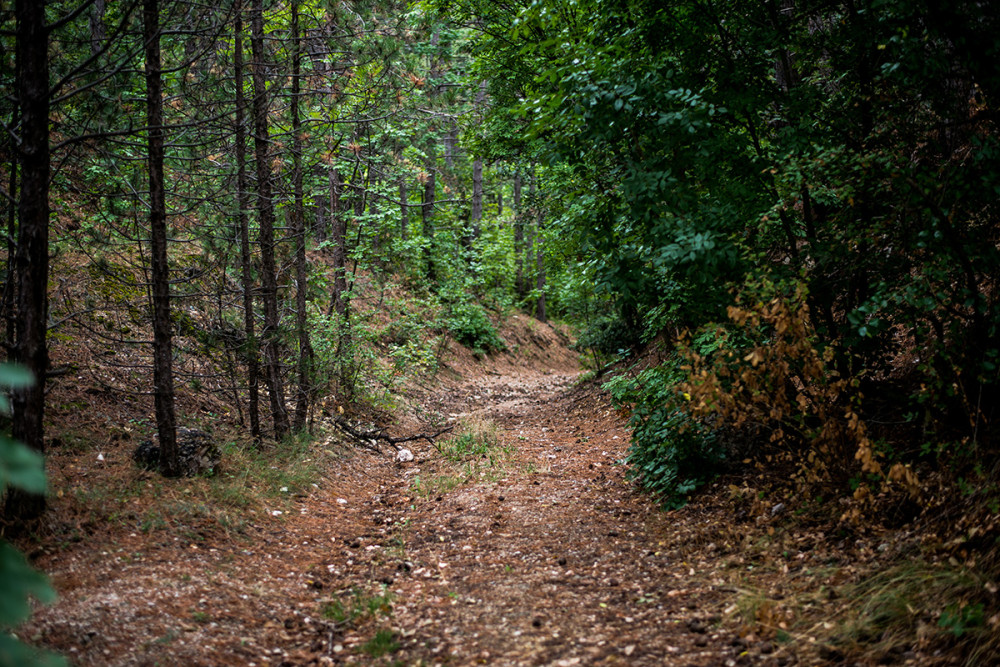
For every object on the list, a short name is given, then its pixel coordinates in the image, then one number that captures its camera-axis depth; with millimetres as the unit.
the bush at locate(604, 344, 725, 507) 6066
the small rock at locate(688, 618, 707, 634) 3857
